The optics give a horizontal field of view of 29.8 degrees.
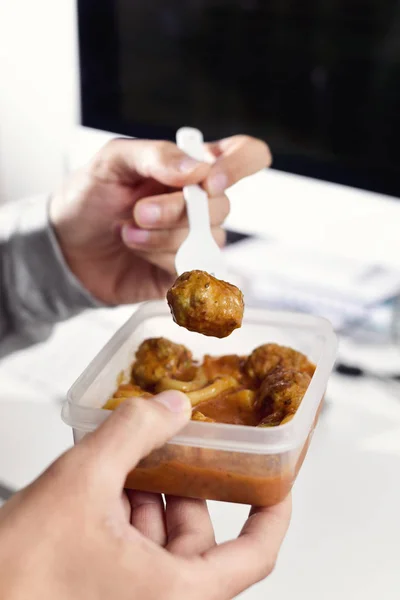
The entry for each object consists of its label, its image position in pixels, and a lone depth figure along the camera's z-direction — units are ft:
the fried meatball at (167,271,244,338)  1.70
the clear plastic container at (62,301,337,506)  1.60
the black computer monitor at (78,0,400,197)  3.01
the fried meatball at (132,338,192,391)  1.98
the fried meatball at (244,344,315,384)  1.98
